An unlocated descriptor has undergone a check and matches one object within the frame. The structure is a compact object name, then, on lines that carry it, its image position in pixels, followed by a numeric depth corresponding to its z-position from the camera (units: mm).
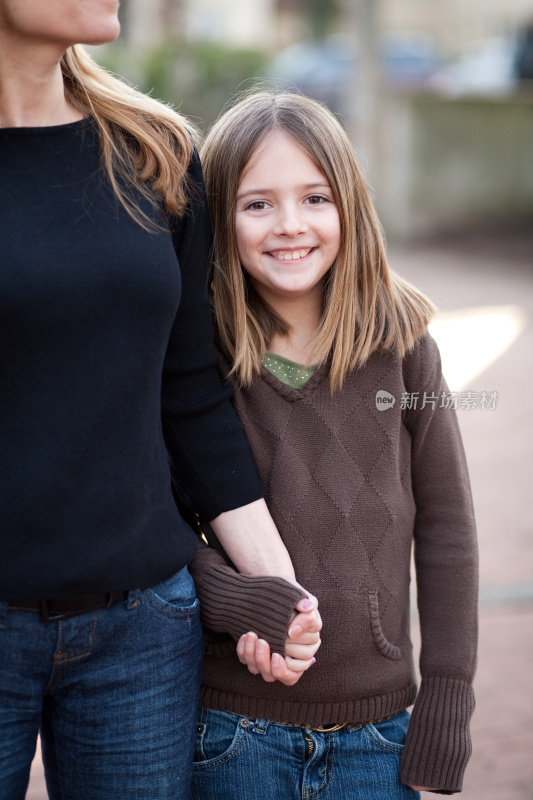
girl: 1872
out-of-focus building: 33053
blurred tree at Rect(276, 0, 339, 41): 33409
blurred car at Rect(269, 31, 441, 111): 21266
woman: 1546
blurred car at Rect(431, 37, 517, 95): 20238
